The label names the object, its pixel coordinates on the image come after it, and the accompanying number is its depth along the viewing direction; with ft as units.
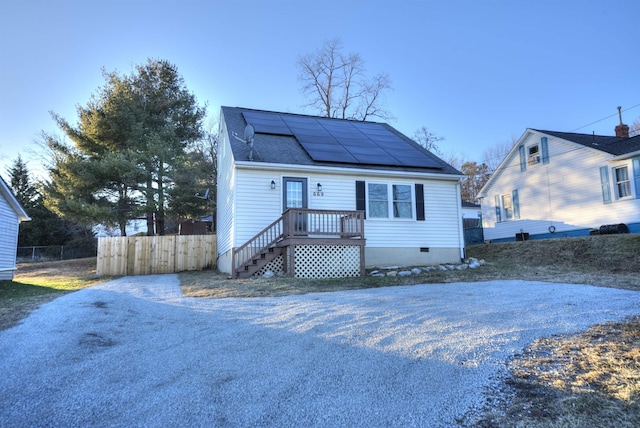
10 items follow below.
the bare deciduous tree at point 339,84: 85.35
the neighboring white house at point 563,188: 46.75
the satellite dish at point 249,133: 39.19
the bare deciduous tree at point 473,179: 117.62
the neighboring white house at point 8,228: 43.27
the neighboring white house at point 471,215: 96.58
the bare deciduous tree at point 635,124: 95.59
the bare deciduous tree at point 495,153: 114.94
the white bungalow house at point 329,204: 35.73
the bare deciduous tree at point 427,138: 95.53
